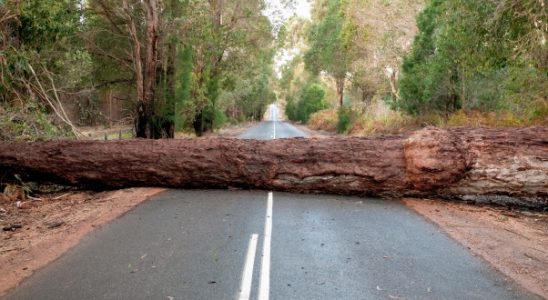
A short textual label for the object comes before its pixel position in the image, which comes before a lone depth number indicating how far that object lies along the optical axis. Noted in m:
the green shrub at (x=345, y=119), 33.31
